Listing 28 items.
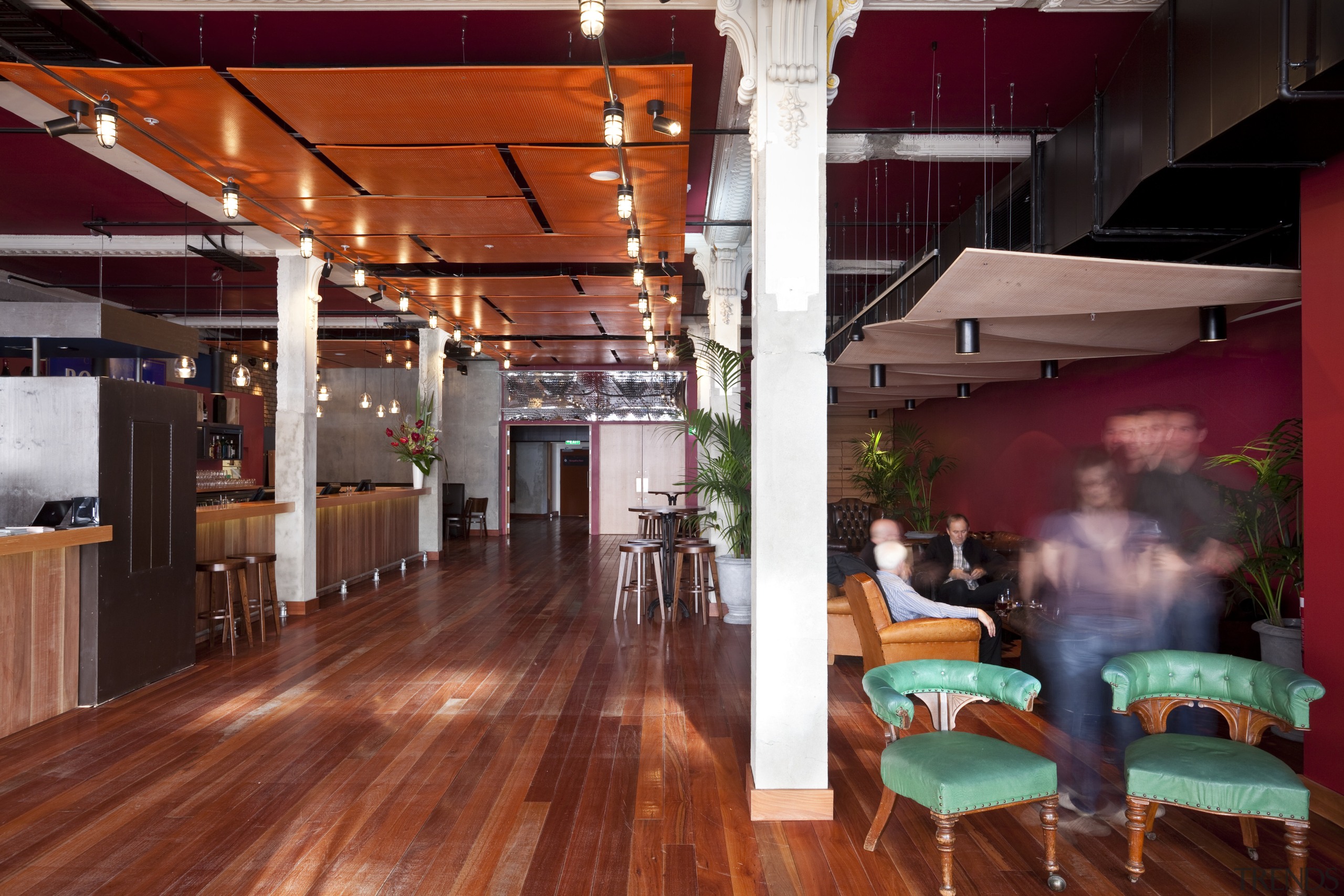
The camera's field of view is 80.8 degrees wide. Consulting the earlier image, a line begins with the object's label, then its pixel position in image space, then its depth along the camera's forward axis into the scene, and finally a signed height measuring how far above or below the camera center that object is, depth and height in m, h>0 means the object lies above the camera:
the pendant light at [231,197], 5.11 +1.71
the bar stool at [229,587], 6.30 -1.05
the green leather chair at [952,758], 2.68 -1.07
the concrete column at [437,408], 11.97 +0.81
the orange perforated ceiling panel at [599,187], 5.17 +2.01
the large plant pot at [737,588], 7.31 -1.20
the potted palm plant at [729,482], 6.97 -0.20
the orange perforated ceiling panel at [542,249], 7.25 +2.02
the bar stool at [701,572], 7.64 -1.15
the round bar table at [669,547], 8.34 -0.91
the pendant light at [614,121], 3.95 +1.70
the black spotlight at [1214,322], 4.32 +0.75
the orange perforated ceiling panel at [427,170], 5.07 +1.98
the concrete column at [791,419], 3.40 +0.18
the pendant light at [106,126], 3.97 +1.69
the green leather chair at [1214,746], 2.65 -1.06
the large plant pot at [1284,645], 4.24 -1.01
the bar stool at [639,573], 7.45 -1.10
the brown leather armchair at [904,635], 4.68 -1.04
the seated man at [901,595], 4.75 -0.83
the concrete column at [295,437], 7.94 +0.25
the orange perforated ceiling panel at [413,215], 6.12 +2.00
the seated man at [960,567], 5.59 -0.81
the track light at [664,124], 4.38 +1.87
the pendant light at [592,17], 2.95 +1.67
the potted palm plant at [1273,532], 4.32 -0.43
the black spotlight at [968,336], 4.66 +0.73
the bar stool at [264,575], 6.64 -1.01
